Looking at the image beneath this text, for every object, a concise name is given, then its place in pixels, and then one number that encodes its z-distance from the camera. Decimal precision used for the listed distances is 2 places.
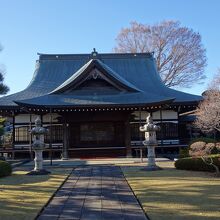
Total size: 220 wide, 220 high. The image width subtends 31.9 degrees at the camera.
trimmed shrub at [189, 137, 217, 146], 23.80
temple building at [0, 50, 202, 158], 26.69
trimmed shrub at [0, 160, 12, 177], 16.31
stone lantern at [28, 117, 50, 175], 17.58
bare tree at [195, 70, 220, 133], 22.13
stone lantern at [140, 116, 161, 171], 18.45
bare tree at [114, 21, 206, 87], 46.50
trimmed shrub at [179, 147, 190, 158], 21.10
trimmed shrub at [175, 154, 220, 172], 16.36
